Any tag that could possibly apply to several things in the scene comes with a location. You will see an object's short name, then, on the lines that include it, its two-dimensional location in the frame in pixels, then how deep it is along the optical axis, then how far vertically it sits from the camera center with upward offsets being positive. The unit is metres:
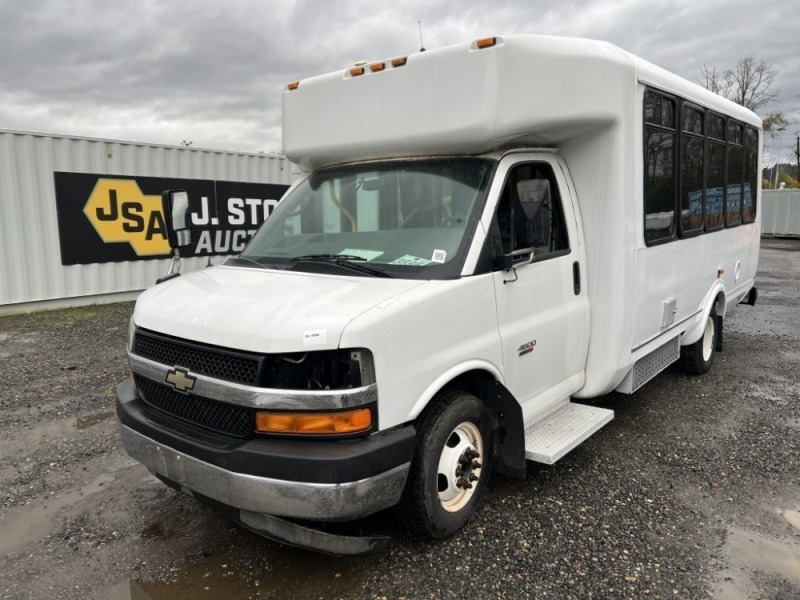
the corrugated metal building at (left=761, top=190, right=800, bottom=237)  27.96 +0.07
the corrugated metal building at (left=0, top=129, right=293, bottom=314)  10.34 +0.45
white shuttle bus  2.68 -0.38
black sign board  10.97 +0.39
